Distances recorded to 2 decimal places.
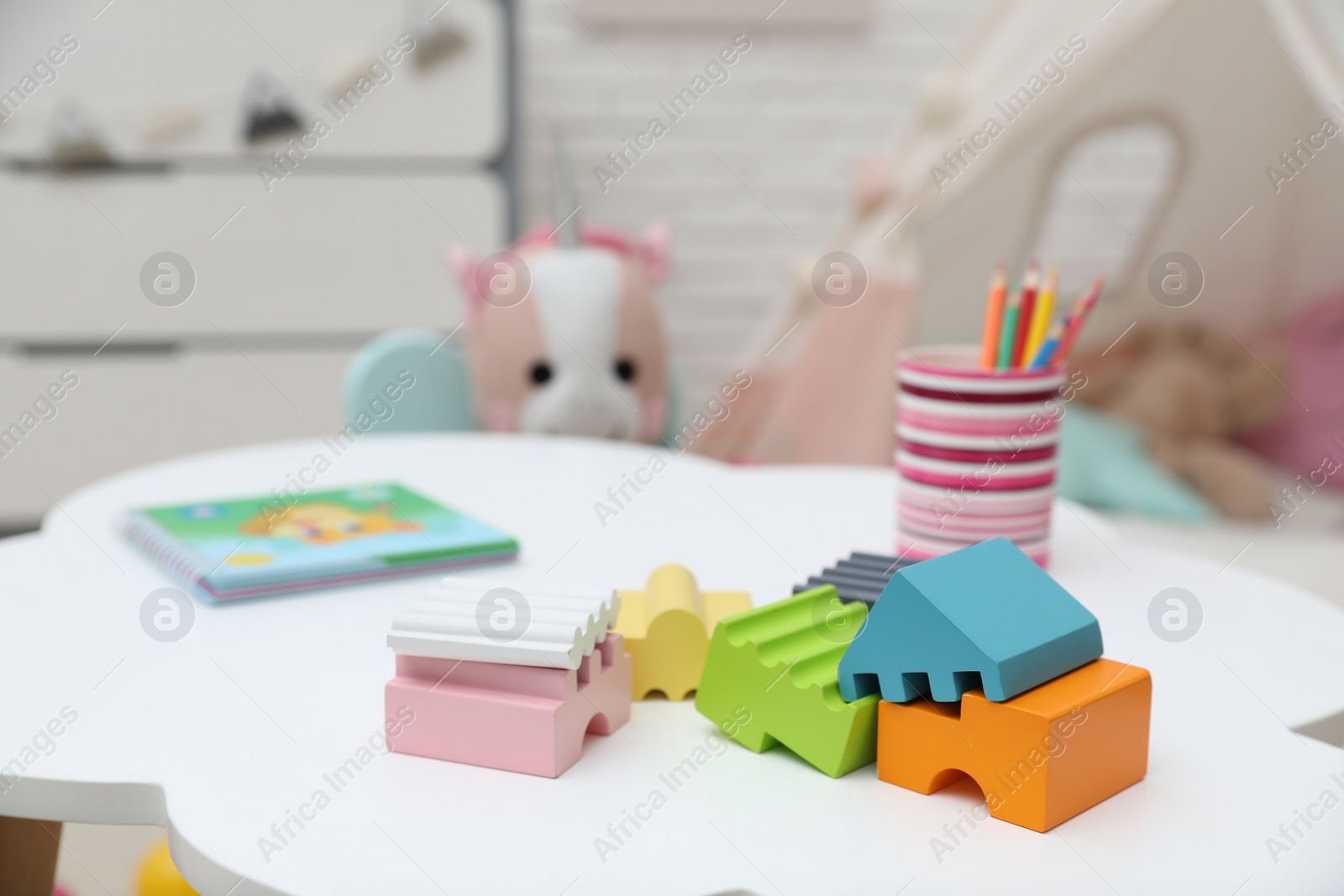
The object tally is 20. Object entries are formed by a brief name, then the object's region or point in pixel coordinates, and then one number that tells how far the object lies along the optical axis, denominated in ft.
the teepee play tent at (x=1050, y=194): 5.61
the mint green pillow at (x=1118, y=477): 5.47
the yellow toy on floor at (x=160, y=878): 3.57
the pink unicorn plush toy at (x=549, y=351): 4.65
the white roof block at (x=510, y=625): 1.63
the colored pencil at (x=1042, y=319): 2.49
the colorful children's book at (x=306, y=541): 2.36
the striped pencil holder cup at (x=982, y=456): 2.49
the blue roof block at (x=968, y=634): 1.49
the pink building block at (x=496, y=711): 1.62
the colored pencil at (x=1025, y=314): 2.53
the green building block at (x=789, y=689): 1.61
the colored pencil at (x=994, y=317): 2.52
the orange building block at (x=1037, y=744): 1.45
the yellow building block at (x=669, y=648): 1.88
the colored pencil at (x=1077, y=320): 2.45
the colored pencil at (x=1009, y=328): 2.56
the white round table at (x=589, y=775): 1.40
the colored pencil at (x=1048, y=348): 2.52
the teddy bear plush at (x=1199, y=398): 5.56
